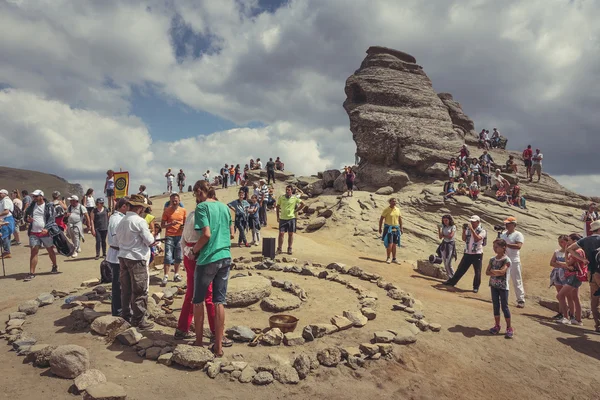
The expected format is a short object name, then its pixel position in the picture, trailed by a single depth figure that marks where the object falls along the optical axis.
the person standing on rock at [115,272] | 6.02
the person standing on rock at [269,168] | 30.80
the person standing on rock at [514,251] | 8.84
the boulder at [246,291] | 7.44
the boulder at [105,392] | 3.61
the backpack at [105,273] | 8.16
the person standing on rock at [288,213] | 11.80
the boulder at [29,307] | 6.64
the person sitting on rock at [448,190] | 21.53
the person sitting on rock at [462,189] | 22.06
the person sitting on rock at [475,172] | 24.58
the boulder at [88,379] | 3.82
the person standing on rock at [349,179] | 22.16
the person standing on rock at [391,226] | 12.14
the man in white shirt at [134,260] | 5.55
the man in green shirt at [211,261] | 4.82
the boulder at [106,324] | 5.24
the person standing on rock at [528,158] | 26.59
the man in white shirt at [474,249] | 10.04
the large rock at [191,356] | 4.51
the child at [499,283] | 6.50
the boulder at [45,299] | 7.10
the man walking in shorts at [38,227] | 9.33
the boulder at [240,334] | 5.50
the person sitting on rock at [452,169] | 24.37
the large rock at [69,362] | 4.12
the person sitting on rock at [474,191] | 21.70
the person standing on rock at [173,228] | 8.23
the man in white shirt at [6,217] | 10.64
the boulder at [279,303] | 7.27
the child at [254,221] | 13.40
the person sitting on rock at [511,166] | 27.14
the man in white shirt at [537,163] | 26.03
